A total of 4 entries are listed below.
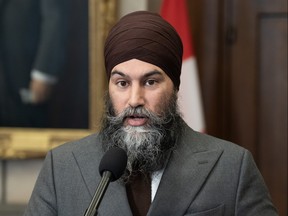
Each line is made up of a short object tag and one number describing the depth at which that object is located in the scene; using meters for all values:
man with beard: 4.49
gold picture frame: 7.75
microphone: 3.37
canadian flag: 7.90
